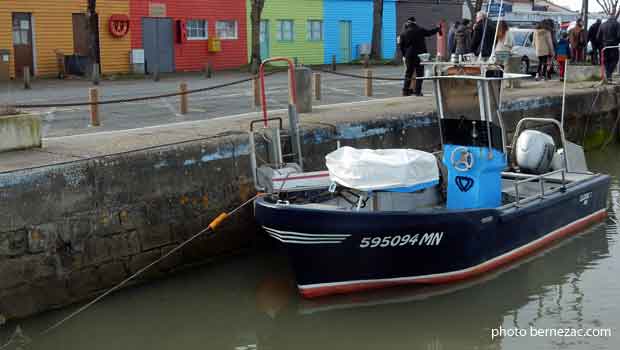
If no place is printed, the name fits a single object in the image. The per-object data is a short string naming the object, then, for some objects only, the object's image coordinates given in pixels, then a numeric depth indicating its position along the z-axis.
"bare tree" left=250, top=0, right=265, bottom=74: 31.31
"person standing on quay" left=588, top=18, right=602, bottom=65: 23.60
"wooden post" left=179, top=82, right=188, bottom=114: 15.06
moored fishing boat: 8.40
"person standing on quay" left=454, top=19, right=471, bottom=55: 20.86
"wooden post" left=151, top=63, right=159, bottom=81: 27.44
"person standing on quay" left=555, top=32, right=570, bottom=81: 23.64
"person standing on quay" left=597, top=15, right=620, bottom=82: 20.19
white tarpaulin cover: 8.39
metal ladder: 9.76
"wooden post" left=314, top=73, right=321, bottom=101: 17.44
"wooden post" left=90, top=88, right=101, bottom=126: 13.50
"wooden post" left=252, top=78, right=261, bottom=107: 16.08
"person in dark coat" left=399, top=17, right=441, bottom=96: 16.44
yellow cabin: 27.83
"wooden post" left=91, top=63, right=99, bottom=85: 25.50
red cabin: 31.48
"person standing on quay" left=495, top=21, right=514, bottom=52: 20.16
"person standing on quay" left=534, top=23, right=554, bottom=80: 21.39
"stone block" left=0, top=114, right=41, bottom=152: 9.29
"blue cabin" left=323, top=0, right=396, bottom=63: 38.91
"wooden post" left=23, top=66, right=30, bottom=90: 24.00
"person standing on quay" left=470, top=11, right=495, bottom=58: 19.48
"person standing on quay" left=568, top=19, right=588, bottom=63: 25.09
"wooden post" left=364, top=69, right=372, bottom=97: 18.58
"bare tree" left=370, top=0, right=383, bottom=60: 37.88
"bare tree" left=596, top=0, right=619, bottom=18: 48.72
